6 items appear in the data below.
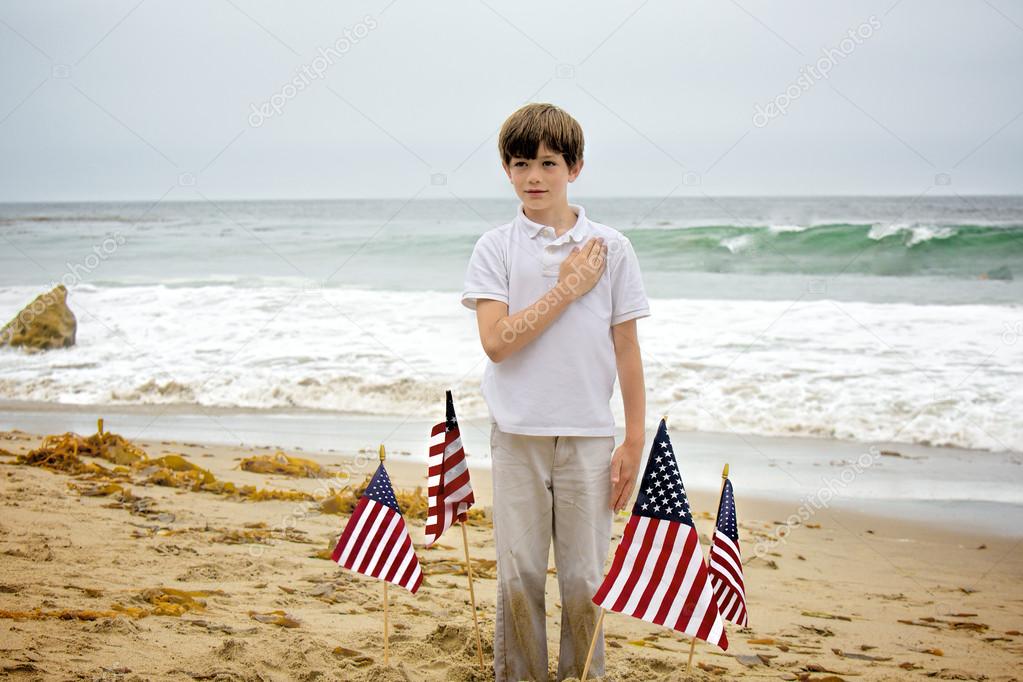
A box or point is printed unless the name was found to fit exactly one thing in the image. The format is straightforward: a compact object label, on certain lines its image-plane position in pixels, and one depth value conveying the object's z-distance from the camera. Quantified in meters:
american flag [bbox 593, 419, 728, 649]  2.71
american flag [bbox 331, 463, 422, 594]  3.18
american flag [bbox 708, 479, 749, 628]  3.12
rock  11.73
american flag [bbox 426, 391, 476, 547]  3.17
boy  2.67
